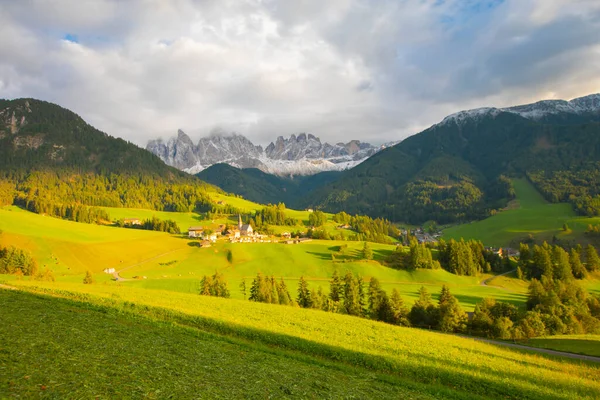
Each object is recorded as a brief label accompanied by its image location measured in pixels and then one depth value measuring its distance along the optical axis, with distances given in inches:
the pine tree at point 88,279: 2623.0
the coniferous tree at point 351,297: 2674.7
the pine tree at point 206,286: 2709.2
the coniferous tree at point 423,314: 2396.7
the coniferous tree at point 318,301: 2568.9
